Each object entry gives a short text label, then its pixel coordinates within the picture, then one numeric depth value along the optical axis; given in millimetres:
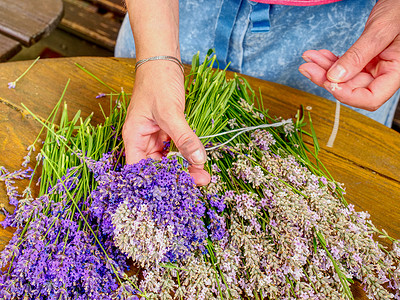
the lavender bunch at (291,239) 772
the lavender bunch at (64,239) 712
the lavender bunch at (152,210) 683
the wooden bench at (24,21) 1600
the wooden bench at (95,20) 2201
